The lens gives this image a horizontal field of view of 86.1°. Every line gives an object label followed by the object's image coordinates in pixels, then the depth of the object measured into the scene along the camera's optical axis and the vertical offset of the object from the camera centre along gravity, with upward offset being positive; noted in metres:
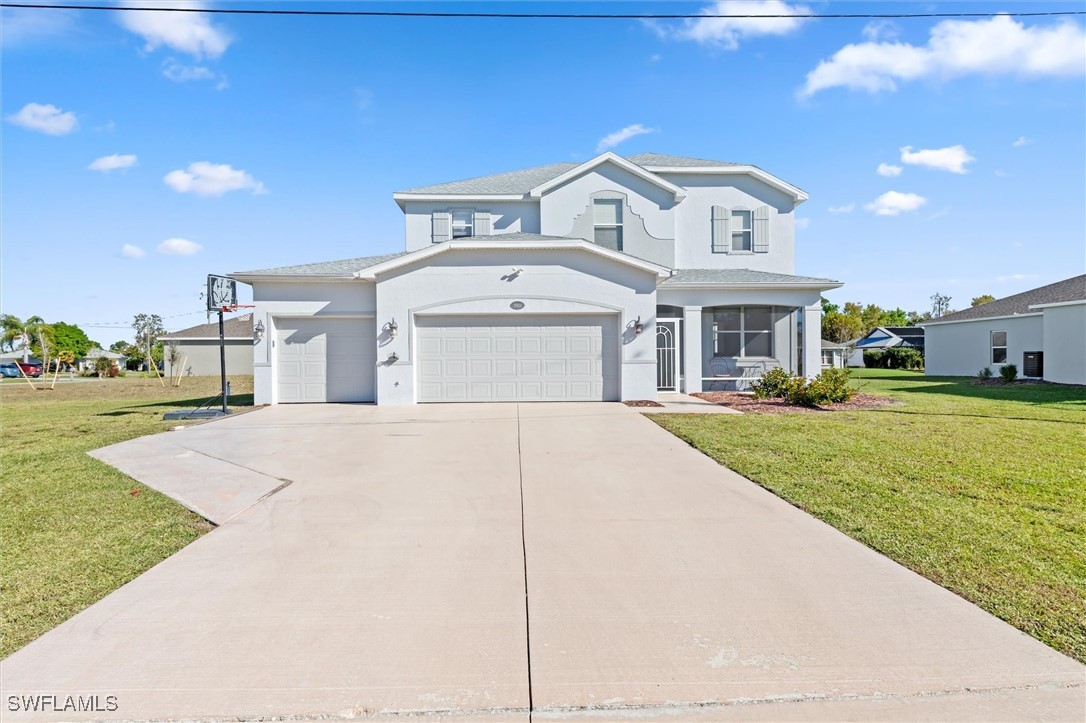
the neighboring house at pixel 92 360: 56.83 +0.84
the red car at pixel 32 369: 47.02 -0.01
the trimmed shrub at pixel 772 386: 15.21 -0.75
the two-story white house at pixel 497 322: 15.10 +1.07
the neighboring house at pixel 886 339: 49.56 +1.51
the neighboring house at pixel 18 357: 55.95 +1.31
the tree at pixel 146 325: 74.56 +5.64
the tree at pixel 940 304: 95.19 +8.31
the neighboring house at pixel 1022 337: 20.89 +0.72
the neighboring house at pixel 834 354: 42.08 +0.17
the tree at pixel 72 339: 63.65 +3.43
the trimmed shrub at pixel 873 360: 43.66 -0.33
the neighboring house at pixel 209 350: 40.72 +1.14
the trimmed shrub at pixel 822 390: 14.04 -0.82
